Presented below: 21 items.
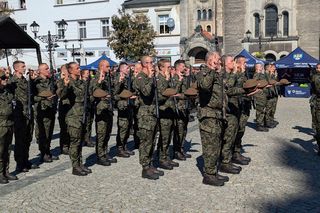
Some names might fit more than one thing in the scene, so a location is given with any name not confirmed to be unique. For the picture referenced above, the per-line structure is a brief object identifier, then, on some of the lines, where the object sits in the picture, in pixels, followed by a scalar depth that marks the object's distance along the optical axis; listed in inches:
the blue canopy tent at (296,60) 909.2
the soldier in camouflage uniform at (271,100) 525.3
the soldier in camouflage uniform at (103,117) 335.3
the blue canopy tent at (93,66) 1035.6
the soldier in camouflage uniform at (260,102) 507.3
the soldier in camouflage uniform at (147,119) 292.7
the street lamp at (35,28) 805.4
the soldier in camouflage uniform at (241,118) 332.5
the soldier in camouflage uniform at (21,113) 321.1
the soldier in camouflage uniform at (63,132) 381.1
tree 1349.7
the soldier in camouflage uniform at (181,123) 350.9
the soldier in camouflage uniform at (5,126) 286.5
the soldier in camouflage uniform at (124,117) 360.7
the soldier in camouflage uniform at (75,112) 302.7
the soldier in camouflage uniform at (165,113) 314.2
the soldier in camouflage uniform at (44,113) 355.9
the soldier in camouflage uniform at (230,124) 298.2
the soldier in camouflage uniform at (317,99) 360.8
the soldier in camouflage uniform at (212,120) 261.7
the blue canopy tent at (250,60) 944.0
